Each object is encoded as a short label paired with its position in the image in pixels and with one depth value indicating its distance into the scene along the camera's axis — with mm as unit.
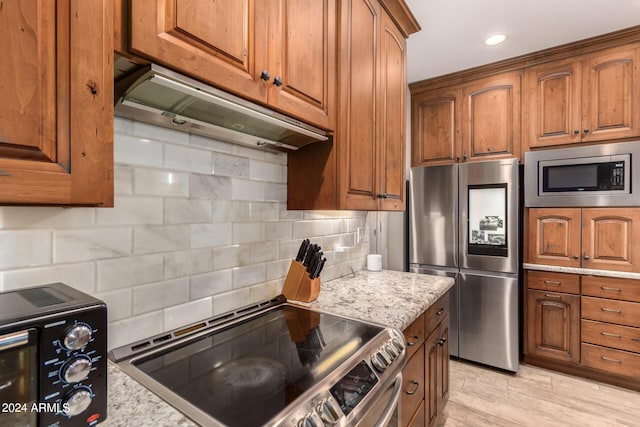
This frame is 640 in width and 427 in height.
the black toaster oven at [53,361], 505
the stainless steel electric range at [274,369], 722
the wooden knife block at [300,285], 1454
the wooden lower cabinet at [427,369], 1374
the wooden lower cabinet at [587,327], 2324
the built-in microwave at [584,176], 2309
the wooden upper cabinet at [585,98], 2377
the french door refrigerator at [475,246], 2605
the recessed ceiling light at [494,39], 2400
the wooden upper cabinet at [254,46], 755
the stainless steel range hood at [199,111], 816
